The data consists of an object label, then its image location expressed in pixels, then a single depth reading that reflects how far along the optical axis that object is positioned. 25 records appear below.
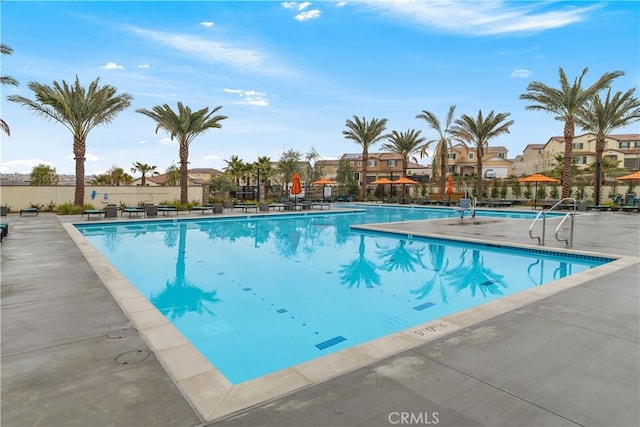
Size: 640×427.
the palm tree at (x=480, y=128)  29.45
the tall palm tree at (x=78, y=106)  19.00
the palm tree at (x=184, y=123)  23.48
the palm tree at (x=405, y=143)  35.66
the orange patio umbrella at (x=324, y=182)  30.67
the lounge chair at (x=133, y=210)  18.98
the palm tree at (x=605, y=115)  24.14
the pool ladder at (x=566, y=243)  9.93
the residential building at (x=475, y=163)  56.16
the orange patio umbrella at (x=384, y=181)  32.49
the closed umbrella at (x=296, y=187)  24.09
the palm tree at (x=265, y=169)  35.53
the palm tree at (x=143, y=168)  52.41
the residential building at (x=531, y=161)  56.09
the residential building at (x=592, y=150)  50.12
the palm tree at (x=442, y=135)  31.42
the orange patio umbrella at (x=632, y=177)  23.12
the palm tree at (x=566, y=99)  23.02
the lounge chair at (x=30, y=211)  19.39
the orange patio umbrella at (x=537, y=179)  25.94
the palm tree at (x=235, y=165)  38.19
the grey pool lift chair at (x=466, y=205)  19.55
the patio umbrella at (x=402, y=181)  31.10
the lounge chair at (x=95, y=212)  17.62
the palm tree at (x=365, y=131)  34.58
